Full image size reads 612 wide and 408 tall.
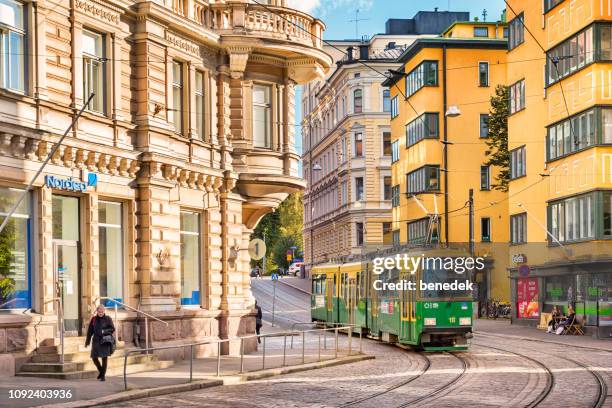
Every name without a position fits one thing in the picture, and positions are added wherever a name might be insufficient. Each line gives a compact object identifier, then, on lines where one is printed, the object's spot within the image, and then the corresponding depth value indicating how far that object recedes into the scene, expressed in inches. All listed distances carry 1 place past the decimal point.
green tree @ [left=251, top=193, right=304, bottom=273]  4985.2
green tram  1321.4
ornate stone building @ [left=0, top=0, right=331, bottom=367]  951.6
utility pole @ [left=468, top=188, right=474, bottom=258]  2175.0
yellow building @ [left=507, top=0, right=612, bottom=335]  1822.1
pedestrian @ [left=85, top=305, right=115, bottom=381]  907.4
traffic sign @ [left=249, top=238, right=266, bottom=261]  1301.7
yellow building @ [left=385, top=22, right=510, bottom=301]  2864.2
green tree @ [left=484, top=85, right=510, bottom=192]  2625.5
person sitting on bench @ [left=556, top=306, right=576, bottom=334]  1898.4
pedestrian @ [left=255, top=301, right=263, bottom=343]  1664.1
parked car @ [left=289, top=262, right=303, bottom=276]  4606.8
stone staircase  925.2
